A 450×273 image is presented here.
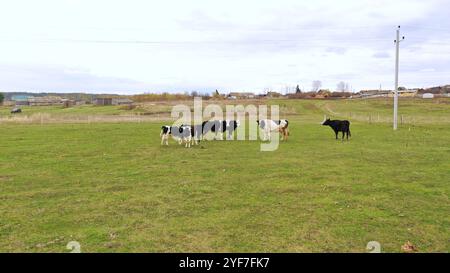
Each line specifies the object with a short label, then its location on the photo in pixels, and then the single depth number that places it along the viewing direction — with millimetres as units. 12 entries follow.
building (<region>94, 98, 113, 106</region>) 93631
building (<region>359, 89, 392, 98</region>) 127694
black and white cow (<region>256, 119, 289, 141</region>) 21156
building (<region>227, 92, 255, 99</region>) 132650
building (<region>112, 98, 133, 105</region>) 91975
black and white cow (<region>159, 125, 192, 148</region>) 18625
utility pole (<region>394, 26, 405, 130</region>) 28484
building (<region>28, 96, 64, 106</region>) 109438
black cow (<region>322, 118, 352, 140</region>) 21344
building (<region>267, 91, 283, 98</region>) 128862
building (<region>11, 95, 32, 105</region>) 112275
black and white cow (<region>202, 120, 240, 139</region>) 21173
